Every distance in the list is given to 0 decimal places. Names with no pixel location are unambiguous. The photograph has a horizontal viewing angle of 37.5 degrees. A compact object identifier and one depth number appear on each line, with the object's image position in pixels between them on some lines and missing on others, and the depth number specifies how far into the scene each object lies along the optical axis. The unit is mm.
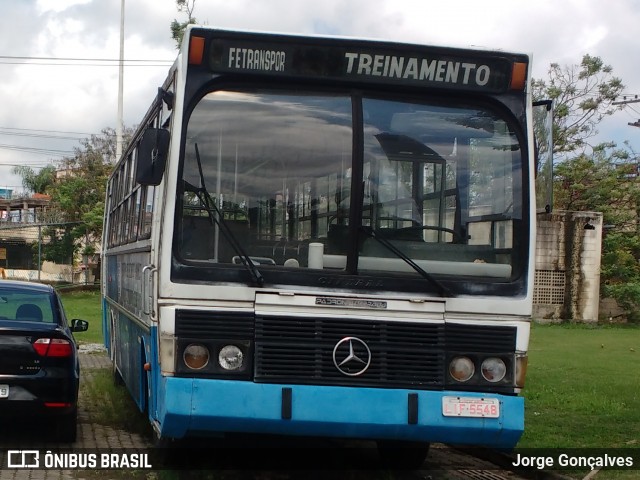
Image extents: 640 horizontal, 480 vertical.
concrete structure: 30719
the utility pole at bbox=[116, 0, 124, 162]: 35050
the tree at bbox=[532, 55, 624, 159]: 36875
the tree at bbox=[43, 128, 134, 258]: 48281
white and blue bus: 6383
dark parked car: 8273
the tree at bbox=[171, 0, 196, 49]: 20906
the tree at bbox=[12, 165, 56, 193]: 59769
